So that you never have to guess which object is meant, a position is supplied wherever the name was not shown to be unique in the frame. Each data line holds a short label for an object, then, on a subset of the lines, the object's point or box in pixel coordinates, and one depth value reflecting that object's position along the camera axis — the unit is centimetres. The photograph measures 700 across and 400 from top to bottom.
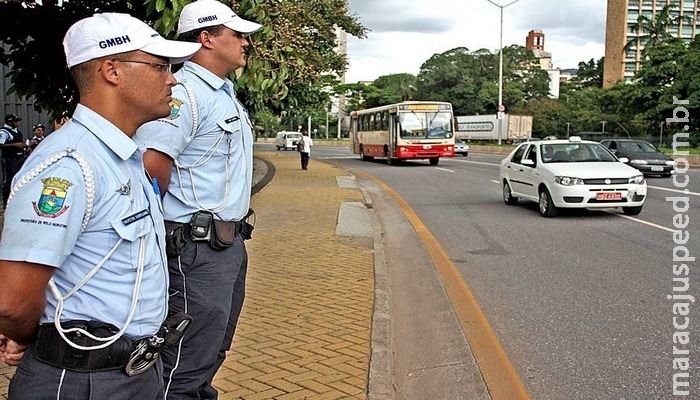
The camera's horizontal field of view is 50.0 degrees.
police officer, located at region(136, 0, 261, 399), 301
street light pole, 4992
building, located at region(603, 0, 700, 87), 9388
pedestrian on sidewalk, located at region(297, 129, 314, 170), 2773
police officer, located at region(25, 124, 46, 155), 1359
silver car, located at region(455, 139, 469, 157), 4538
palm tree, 6705
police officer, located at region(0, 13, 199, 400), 198
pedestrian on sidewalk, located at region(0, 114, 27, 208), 1291
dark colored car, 2284
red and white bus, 3231
